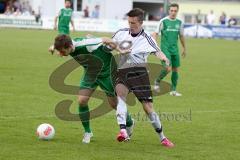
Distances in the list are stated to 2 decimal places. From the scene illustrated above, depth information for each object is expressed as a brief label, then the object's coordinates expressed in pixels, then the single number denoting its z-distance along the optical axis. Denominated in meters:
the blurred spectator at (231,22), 60.46
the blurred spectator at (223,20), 60.56
